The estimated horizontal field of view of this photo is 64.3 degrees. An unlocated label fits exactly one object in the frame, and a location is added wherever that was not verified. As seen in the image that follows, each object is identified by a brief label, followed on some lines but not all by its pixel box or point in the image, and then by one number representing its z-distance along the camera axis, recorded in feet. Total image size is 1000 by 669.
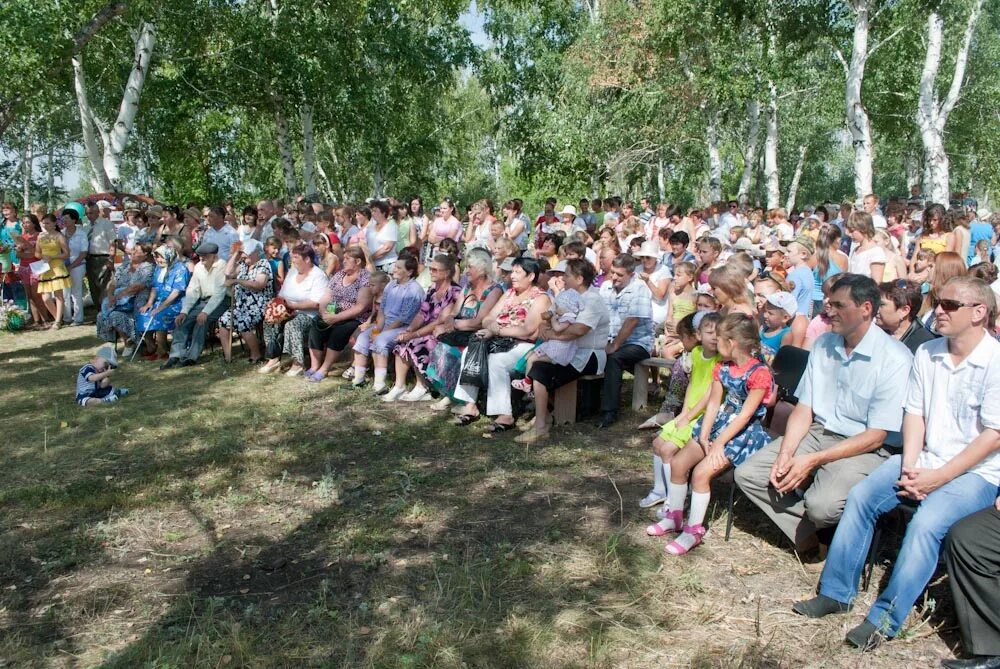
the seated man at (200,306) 28.94
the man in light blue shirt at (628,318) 21.48
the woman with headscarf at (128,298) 30.53
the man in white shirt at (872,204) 40.96
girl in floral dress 13.61
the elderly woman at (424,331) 23.61
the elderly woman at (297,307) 26.84
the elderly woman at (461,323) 22.71
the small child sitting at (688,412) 14.67
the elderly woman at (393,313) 24.29
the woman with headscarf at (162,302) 29.76
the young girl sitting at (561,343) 19.86
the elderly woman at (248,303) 28.35
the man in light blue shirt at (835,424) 12.28
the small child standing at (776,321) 18.25
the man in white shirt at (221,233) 34.34
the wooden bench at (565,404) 20.63
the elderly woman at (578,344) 19.75
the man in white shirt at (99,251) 38.24
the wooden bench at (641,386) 21.71
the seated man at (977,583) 10.02
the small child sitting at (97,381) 23.73
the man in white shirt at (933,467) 10.71
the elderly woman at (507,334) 20.67
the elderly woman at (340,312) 26.21
